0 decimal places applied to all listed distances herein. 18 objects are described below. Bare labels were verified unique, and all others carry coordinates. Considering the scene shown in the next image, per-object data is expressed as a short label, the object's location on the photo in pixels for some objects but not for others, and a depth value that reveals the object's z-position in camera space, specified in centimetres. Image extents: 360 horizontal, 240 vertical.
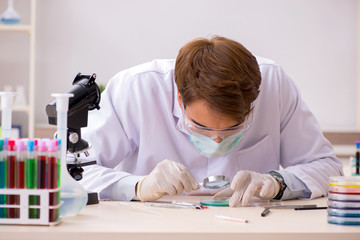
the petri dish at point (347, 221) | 155
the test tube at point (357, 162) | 247
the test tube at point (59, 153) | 154
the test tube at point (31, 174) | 152
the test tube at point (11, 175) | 153
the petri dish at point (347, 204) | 155
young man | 181
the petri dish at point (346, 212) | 155
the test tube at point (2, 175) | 153
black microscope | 178
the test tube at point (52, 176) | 152
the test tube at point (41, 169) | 152
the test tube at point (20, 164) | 153
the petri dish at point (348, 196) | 156
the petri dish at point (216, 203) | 180
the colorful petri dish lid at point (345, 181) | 156
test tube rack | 151
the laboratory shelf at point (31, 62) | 376
